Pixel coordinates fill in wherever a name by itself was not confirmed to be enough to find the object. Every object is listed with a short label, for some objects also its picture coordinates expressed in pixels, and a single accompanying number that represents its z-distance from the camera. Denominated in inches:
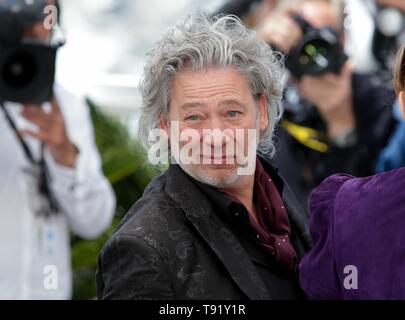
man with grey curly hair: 130.3
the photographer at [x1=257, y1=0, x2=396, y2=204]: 274.7
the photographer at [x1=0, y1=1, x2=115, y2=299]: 211.0
